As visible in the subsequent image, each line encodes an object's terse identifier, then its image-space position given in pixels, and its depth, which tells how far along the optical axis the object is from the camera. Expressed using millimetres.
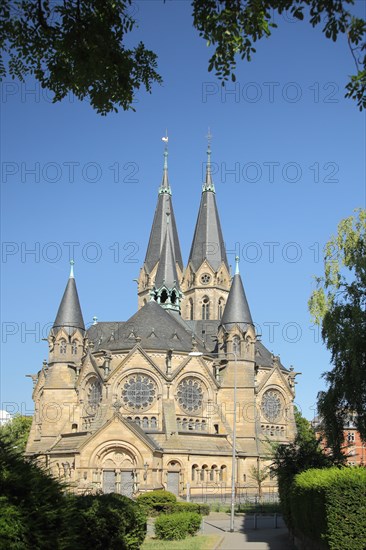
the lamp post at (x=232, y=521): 32741
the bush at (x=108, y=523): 14141
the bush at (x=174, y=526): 28953
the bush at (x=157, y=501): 37344
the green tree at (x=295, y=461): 30228
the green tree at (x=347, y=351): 28125
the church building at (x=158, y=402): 55031
